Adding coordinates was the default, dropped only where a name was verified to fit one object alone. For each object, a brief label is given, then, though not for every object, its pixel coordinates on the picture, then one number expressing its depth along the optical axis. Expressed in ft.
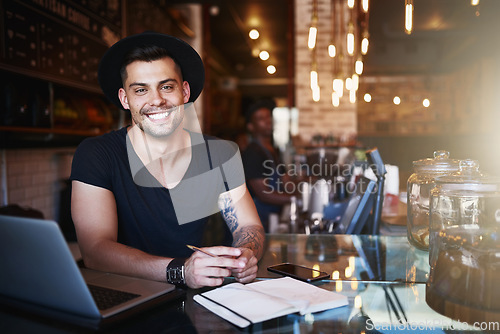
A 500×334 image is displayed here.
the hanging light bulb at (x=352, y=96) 14.39
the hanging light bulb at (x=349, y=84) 13.44
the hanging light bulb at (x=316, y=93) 12.10
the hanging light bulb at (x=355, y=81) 13.18
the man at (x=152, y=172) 5.16
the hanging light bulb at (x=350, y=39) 9.57
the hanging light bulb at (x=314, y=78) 11.33
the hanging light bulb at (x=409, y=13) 6.08
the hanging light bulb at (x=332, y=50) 10.12
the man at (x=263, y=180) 11.87
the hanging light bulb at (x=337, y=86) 12.04
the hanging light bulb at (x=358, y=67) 11.40
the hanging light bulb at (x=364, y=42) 10.39
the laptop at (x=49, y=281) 2.73
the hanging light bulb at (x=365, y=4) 7.86
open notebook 2.92
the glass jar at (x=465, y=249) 2.82
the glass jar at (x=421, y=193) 4.77
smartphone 3.94
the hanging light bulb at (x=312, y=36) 9.02
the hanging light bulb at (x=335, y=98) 13.17
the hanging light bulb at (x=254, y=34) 12.77
